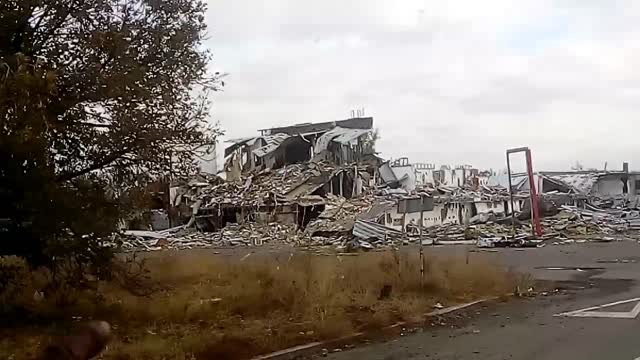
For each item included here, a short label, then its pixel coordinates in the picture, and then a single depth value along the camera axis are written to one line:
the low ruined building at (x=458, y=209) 47.31
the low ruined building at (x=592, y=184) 64.75
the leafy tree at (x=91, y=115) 11.02
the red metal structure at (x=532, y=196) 39.19
